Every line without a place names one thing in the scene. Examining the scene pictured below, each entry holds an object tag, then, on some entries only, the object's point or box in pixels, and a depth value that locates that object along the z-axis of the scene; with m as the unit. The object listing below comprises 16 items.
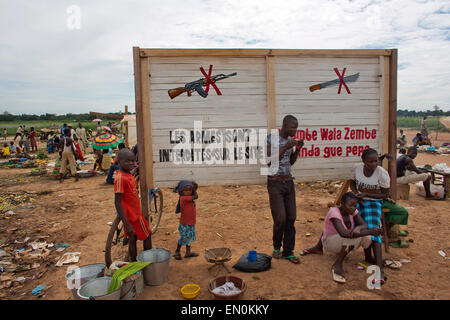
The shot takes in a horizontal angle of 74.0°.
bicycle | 4.19
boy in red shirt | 3.98
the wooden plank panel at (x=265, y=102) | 4.79
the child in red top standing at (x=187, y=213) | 4.75
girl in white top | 4.54
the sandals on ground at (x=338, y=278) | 3.99
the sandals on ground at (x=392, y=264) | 4.39
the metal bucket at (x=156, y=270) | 3.95
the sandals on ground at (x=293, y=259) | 4.53
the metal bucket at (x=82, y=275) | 3.62
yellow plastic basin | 3.64
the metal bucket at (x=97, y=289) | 3.29
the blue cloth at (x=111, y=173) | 10.64
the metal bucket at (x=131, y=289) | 3.61
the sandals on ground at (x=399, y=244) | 5.11
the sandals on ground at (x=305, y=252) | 4.88
